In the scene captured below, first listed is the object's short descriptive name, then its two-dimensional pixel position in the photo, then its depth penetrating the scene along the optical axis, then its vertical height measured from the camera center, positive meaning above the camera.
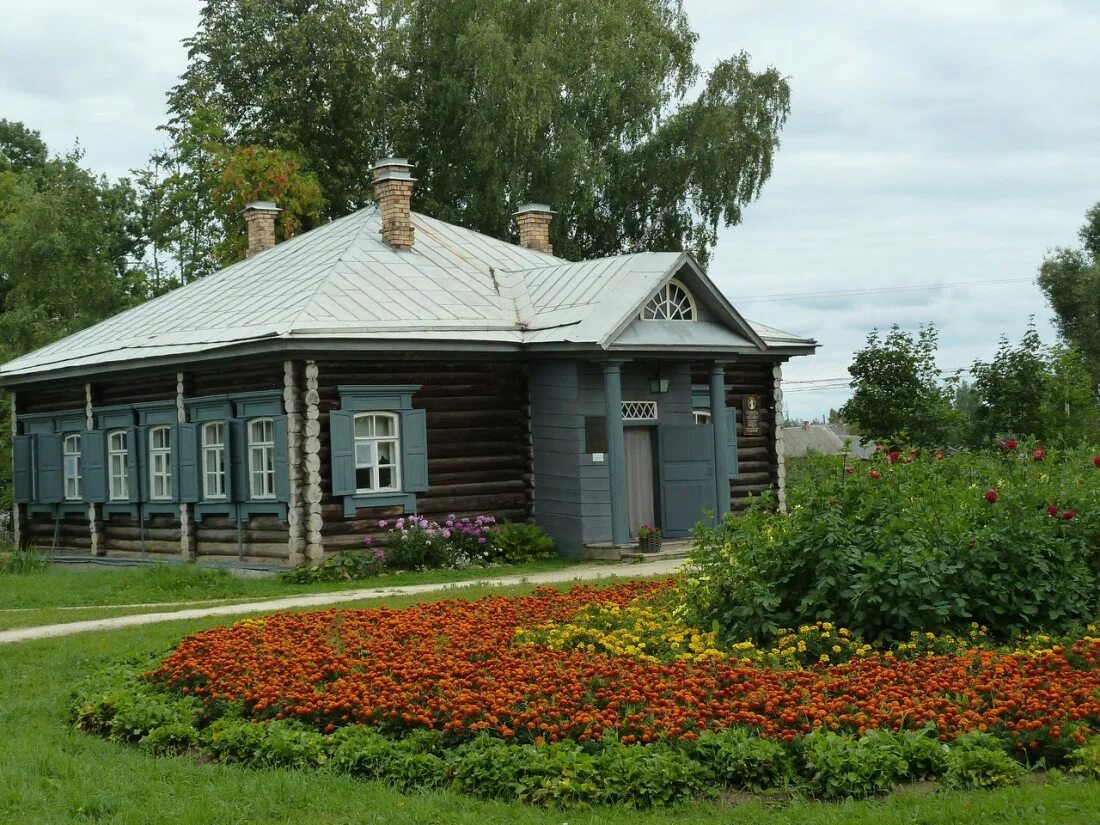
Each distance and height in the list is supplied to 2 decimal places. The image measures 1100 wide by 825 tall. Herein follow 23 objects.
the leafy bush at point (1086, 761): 6.64 -1.55
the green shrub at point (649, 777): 6.68 -1.56
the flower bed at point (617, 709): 6.84 -1.39
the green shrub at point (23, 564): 21.25 -1.24
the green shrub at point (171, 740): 8.37 -1.59
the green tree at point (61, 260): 35.78 +6.02
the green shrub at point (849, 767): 6.64 -1.54
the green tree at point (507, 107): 35.00 +9.68
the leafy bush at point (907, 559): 9.37 -0.76
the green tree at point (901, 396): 28.59 +1.20
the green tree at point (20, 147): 52.44 +13.11
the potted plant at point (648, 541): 19.89 -1.15
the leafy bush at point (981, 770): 6.62 -1.57
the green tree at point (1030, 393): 28.53 +1.14
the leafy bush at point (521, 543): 19.86 -1.12
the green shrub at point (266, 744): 7.71 -1.54
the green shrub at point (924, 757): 6.80 -1.52
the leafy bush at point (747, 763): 6.83 -1.53
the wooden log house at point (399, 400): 19.09 +1.08
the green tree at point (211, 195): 33.88 +7.35
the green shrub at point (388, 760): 7.27 -1.56
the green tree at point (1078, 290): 46.78 +5.49
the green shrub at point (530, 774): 6.74 -1.56
